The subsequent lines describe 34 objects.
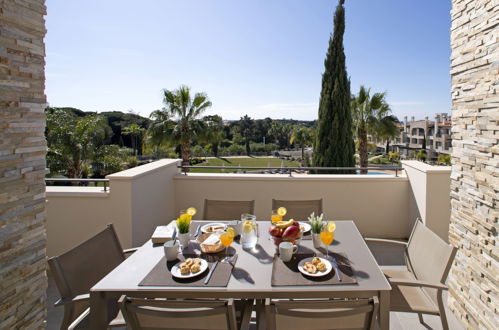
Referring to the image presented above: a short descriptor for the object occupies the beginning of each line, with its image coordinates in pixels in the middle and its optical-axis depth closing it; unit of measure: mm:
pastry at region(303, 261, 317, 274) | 1789
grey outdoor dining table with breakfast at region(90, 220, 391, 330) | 1611
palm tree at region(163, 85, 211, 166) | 11906
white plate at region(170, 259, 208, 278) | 1759
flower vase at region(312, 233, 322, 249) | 2184
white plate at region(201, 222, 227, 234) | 2518
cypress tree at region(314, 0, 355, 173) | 10617
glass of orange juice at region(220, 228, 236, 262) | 1966
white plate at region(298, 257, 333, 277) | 1749
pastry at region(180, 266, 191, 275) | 1780
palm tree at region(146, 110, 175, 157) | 12000
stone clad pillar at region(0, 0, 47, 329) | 1435
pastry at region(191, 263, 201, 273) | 1802
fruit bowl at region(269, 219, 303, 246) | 2125
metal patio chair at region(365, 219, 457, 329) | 1922
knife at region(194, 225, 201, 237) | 2476
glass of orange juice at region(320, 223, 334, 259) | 1962
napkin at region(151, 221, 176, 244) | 2301
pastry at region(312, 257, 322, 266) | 1870
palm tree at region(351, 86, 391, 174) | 13578
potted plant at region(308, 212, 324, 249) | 2182
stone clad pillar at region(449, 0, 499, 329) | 2016
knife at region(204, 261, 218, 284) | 1725
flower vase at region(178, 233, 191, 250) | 2211
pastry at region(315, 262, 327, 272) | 1801
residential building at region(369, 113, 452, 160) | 43500
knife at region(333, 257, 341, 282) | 1756
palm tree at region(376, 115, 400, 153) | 13758
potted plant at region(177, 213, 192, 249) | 2189
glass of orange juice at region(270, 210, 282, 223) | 2371
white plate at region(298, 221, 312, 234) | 2500
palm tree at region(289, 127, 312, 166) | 32125
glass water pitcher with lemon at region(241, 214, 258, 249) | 2186
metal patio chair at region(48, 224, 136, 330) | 1755
